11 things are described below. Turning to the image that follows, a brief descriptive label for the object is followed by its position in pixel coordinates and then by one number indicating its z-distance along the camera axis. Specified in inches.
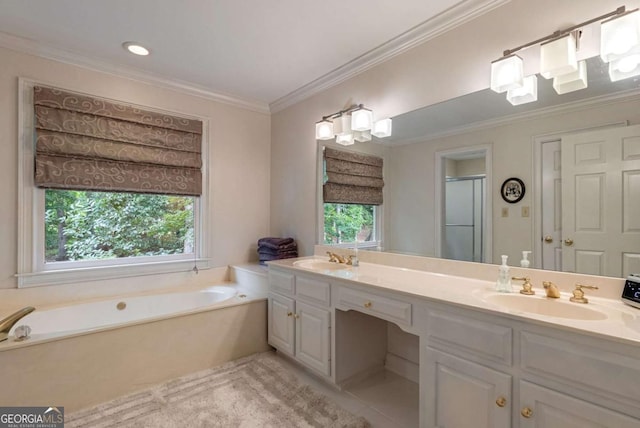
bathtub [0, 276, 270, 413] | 70.5
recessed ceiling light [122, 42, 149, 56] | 90.0
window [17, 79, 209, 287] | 91.4
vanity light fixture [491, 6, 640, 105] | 50.6
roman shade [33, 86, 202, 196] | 92.3
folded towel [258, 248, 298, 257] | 121.5
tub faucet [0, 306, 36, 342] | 69.0
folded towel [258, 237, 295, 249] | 122.2
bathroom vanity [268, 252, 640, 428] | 39.4
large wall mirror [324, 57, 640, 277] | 54.2
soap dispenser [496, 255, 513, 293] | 61.0
